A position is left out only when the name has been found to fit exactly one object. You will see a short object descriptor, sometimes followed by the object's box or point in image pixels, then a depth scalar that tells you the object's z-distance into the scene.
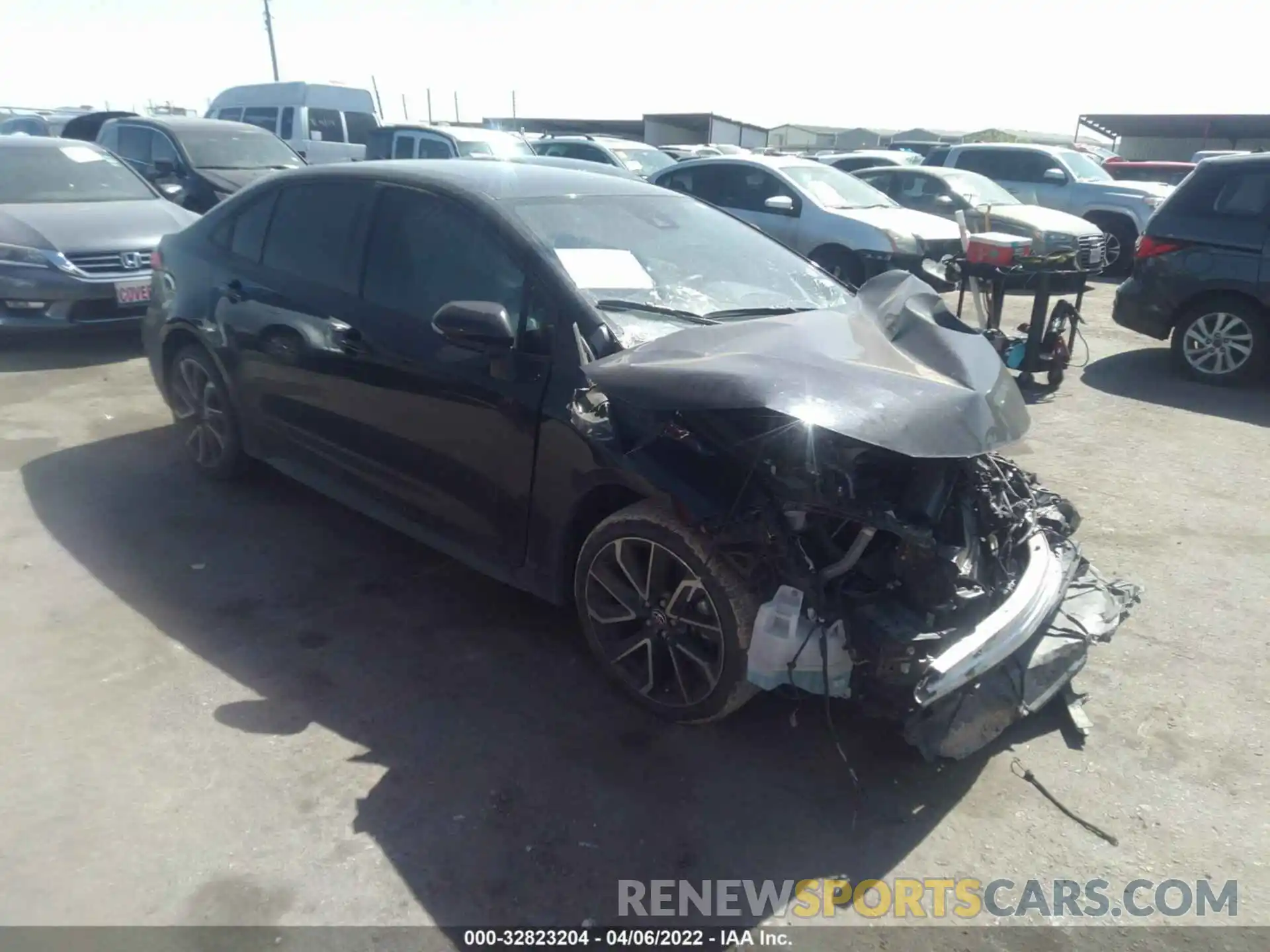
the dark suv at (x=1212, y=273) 7.67
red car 19.50
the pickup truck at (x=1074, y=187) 14.57
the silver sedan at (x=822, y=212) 10.05
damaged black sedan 2.94
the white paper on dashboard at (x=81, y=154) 9.06
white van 15.95
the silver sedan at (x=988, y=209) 8.90
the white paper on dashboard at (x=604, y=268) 3.60
